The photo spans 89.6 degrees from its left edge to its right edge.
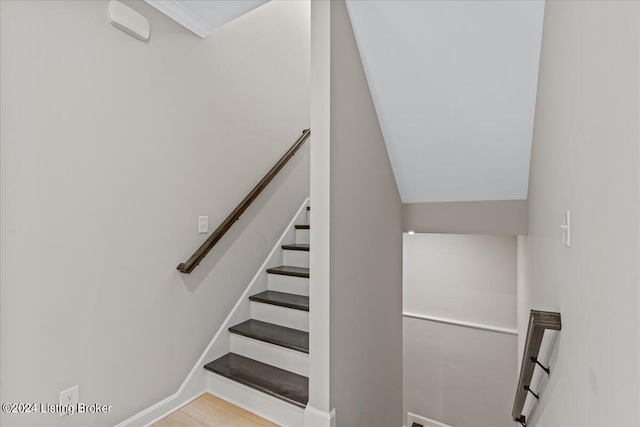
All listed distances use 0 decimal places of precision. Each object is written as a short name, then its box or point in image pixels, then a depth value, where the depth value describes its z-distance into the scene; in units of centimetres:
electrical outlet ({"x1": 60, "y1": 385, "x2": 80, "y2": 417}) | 146
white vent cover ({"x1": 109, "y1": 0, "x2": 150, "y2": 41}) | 161
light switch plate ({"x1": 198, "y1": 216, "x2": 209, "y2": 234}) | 215
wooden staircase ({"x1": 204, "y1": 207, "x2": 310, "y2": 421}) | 194
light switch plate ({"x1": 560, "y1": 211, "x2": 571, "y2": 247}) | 102
